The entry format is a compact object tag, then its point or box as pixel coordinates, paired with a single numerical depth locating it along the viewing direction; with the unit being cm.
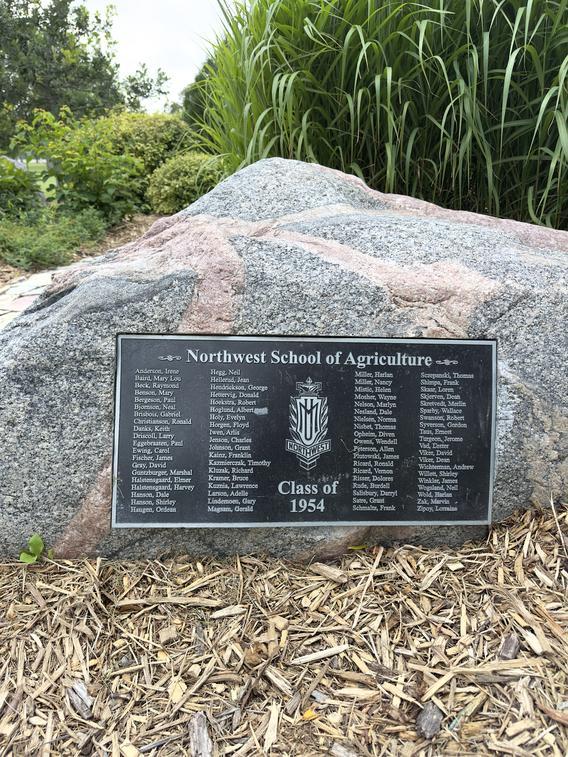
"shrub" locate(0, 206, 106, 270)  581
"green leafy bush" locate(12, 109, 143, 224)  714
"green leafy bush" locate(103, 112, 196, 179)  886
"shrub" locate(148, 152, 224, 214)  755
